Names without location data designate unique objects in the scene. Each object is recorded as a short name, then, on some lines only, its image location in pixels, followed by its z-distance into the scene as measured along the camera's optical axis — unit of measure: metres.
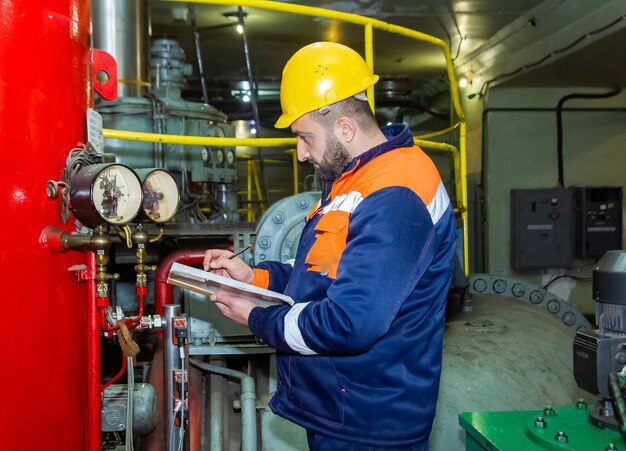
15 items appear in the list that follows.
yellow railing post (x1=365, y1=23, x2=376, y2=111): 3.04
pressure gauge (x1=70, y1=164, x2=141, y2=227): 1.48
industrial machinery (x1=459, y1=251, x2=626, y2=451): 1.37
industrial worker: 1.45
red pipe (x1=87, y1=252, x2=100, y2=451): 1.59
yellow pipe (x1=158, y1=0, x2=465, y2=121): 2.97
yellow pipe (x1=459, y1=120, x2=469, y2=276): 3.57
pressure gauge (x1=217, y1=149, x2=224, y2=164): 4.23
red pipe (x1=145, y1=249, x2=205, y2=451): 2.84
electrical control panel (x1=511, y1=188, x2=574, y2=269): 6.87
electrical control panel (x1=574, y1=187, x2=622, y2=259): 6.87
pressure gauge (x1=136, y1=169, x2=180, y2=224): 1.69
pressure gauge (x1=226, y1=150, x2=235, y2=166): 4.32
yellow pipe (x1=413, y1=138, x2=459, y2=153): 3.25
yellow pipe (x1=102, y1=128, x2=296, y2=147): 2.73
